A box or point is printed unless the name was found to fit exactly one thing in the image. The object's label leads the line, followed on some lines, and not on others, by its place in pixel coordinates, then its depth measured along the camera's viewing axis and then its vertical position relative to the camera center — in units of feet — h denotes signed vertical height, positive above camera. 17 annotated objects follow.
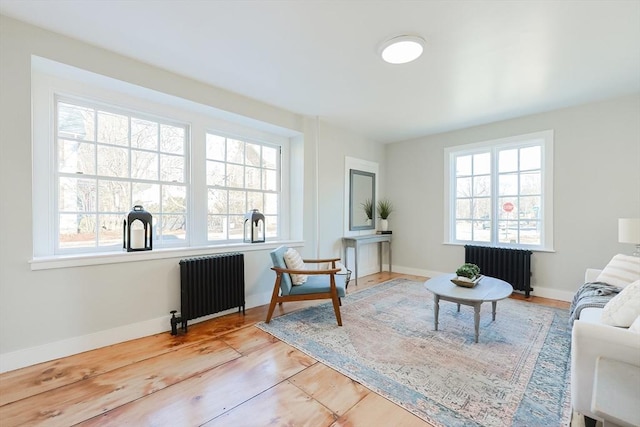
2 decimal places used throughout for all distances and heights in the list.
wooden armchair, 9.24 -2.61
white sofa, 4.23 -2.20
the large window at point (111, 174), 7.93 +1.20
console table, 14.61 -1.60
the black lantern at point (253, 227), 11.44 -0.63
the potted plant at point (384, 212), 17.11 +0.02
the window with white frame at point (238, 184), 10.91 +1.20
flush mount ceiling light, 7.00 +4.37
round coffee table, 7.87 -2.41
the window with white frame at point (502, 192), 12.66 +1.03
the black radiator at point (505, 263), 12.56 -2.42
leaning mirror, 15.75 +0.76
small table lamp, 8.77 -0.58
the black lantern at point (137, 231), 8.48 -0.61
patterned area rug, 5.36 -3.76
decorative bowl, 8.80 -2.24
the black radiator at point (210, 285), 8.94 -2.54
